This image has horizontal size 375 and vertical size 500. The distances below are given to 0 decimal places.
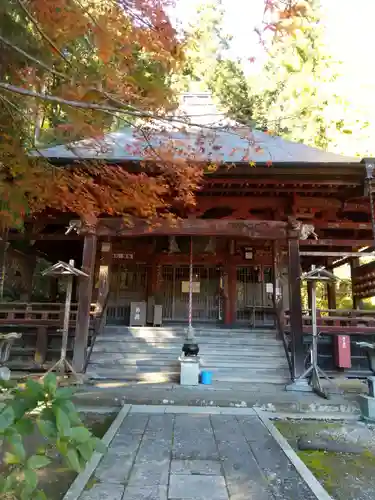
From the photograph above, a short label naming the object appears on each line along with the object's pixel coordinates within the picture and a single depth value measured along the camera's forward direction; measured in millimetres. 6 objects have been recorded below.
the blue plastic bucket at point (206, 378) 7348
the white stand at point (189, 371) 7180
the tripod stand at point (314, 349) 6906
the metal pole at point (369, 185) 6661
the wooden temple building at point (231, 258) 7211
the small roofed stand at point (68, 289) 6910
